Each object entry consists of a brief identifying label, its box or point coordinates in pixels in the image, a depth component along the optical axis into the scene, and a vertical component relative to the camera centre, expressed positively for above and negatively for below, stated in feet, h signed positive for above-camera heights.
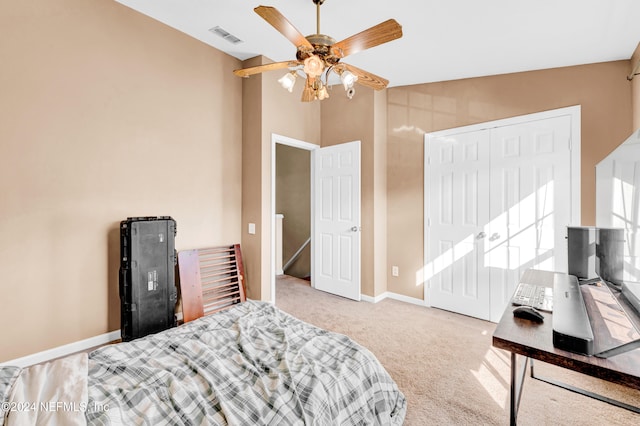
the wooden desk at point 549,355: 3.29 -1.79
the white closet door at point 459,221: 11.09 -0.46
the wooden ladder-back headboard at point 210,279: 10.28 -2.59
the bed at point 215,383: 3.52 -2.42
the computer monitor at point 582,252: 6.80 -1.01
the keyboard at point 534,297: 5.38 -1.71
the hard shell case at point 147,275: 8.57 -1.94
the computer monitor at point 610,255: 4.97 -0.85
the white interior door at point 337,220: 13.37 -0.47
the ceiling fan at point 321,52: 5.70 +3.41
